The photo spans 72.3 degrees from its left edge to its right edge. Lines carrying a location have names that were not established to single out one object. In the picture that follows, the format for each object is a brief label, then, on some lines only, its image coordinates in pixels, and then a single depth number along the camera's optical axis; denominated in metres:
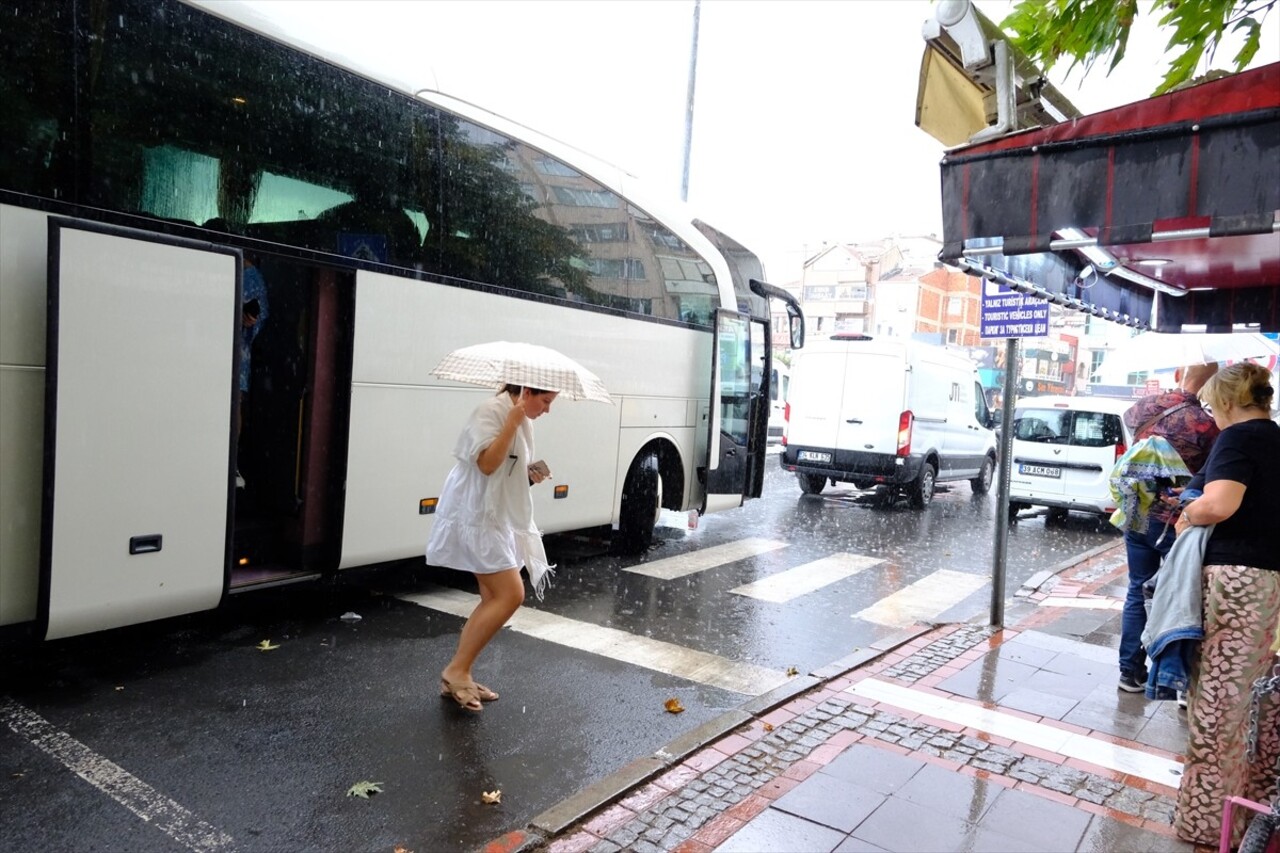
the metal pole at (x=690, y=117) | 17.69
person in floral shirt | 5.36
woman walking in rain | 4.62
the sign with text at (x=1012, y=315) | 7.55
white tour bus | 4.54
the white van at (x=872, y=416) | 13.98
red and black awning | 2.91
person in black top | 3.49
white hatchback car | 12.69
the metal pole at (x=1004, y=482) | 7.01
